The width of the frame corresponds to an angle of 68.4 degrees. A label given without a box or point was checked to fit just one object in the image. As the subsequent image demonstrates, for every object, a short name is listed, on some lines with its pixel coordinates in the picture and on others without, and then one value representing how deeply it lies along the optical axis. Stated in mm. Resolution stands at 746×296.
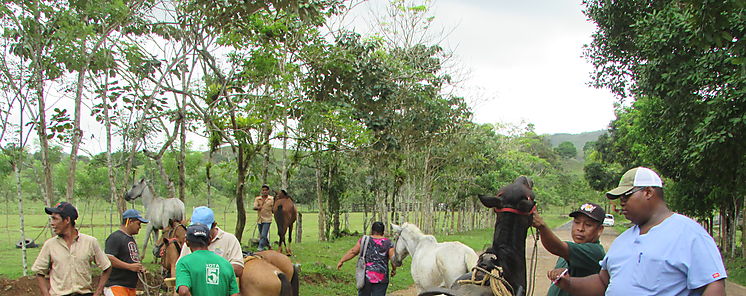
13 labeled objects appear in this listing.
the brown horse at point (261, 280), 5301
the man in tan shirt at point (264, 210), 13102
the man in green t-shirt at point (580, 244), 3348
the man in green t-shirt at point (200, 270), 4102
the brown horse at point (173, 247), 5973
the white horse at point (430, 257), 6625
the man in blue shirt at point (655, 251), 2359
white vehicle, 43431
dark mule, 3330
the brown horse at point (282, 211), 13359
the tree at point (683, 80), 9203
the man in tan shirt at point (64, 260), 4763
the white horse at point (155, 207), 11227
